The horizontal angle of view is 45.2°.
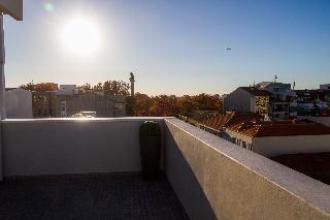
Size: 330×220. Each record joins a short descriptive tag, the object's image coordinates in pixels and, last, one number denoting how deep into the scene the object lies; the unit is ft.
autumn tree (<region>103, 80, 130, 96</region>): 212.86
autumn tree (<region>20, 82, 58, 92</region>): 222.89
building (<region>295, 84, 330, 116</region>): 207.72
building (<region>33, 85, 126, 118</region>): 113.91
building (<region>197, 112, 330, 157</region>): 100.17
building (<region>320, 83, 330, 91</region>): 300.73
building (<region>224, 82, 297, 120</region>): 191.62
